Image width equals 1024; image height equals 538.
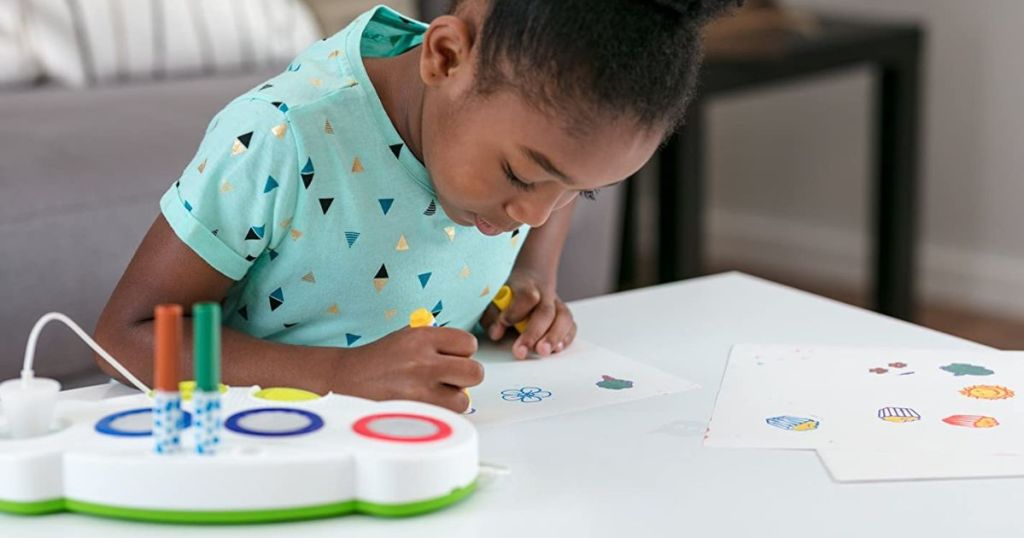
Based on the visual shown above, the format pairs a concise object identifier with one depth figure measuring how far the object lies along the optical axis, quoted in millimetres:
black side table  2121
